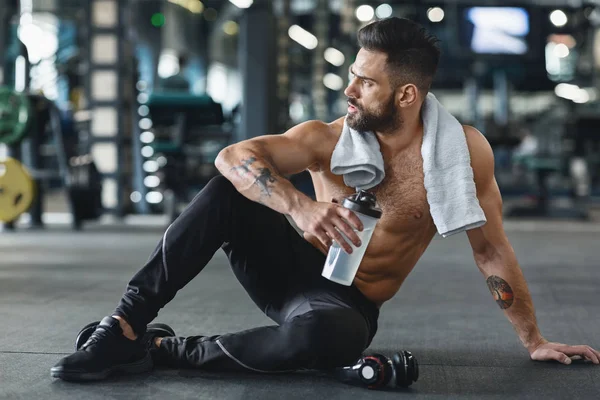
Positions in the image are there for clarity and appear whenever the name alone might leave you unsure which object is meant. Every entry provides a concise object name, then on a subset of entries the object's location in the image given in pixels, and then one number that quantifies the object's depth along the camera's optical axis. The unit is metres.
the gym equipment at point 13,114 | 5.74
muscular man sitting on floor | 1.74
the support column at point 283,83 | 7.00
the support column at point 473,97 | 11.08
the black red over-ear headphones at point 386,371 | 1.71
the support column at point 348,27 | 11.58
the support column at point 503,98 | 11.10
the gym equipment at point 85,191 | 6.25
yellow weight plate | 5.60
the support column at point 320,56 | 11.84
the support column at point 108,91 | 7.32
